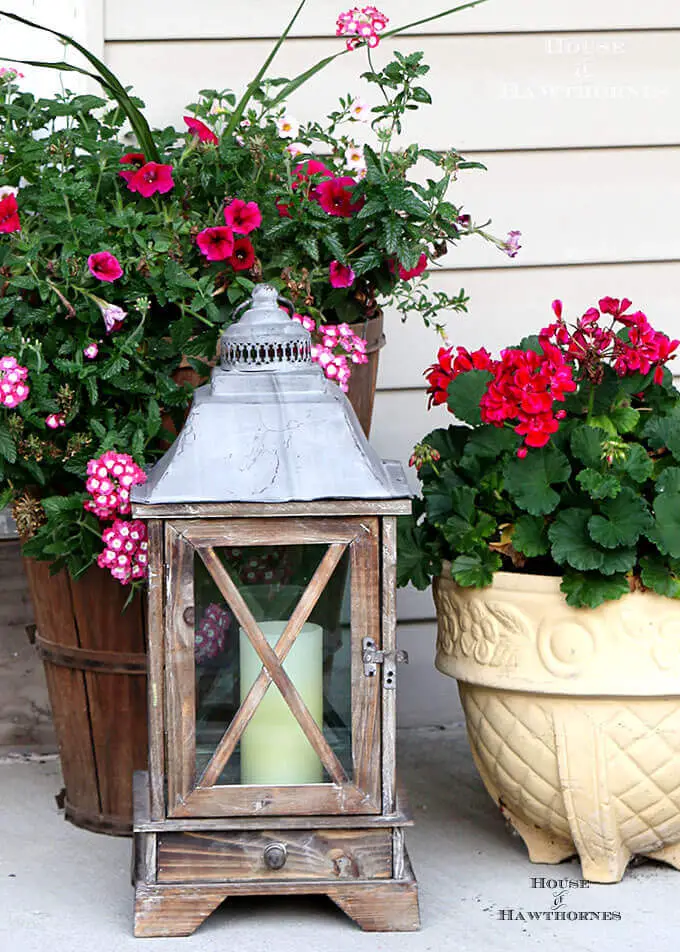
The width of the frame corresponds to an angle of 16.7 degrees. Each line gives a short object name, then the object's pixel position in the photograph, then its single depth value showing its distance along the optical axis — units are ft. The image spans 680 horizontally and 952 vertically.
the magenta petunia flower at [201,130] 7.97
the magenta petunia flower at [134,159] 7.84
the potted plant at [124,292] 7.41
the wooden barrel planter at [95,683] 7.70
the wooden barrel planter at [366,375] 7.91
